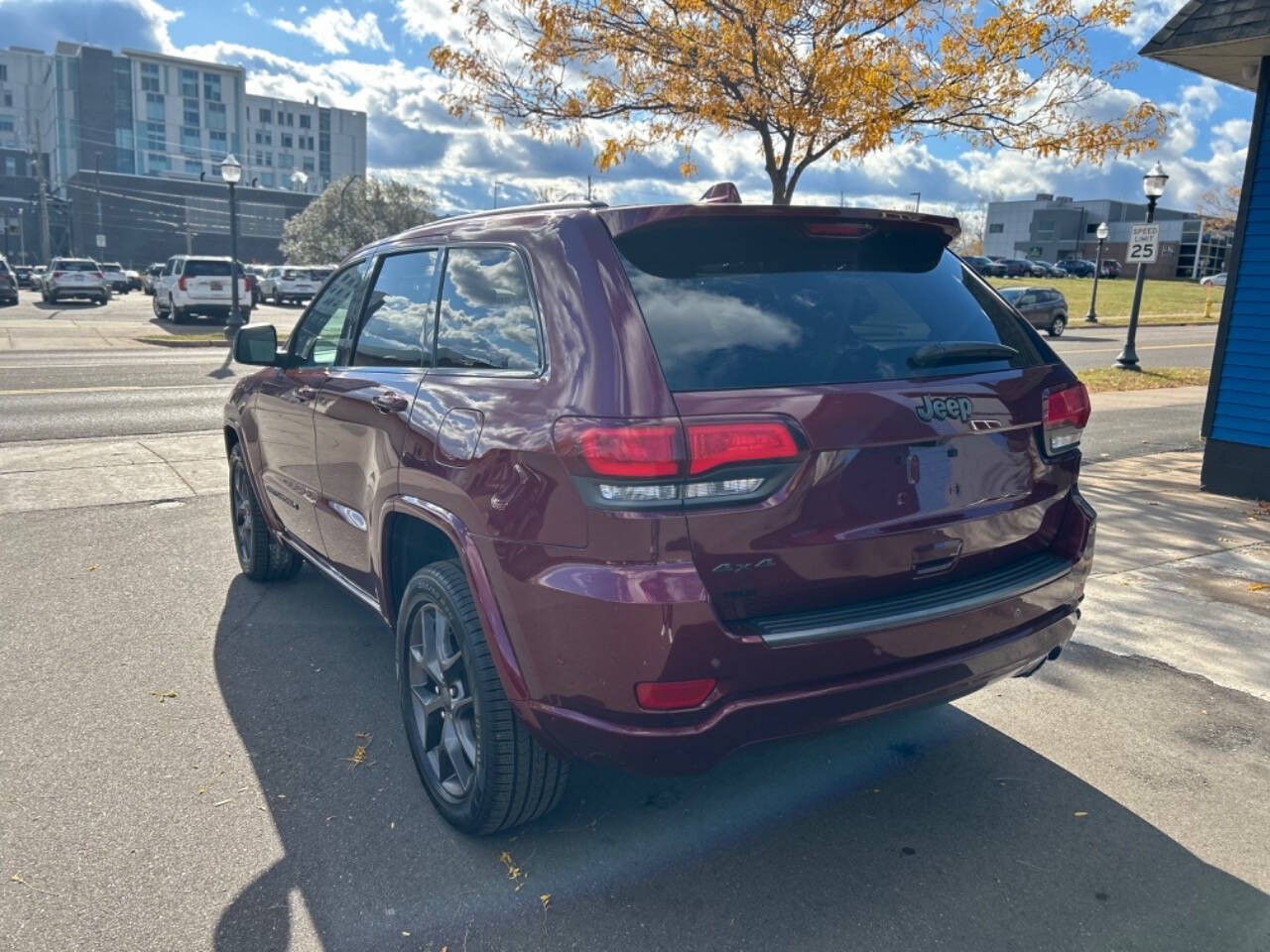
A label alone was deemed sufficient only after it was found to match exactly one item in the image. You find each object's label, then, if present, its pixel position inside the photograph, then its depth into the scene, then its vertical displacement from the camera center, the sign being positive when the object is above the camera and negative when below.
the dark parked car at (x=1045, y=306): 29.84 -0.84
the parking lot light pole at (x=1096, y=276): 33.78 -0.20
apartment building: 100.12 +9.03
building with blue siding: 8.04 -0.18
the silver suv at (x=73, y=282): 37.19 -2.00
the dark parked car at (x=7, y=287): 34.06 -2.11
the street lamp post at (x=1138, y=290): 20.14 -0.15
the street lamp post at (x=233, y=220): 22.31 +0.33
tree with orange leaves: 9.20 +1.80
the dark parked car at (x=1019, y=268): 64.38 +0.50
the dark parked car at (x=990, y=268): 53.01 +0.40
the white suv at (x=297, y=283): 42.00 -1.83
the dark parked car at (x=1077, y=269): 73.94 +0.73
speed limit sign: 18.73 +0.69
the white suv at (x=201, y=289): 27.02 -1.46
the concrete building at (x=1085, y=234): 94.94 +4.78
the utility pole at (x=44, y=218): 72.06 +0.43
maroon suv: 2.54 -0.62
